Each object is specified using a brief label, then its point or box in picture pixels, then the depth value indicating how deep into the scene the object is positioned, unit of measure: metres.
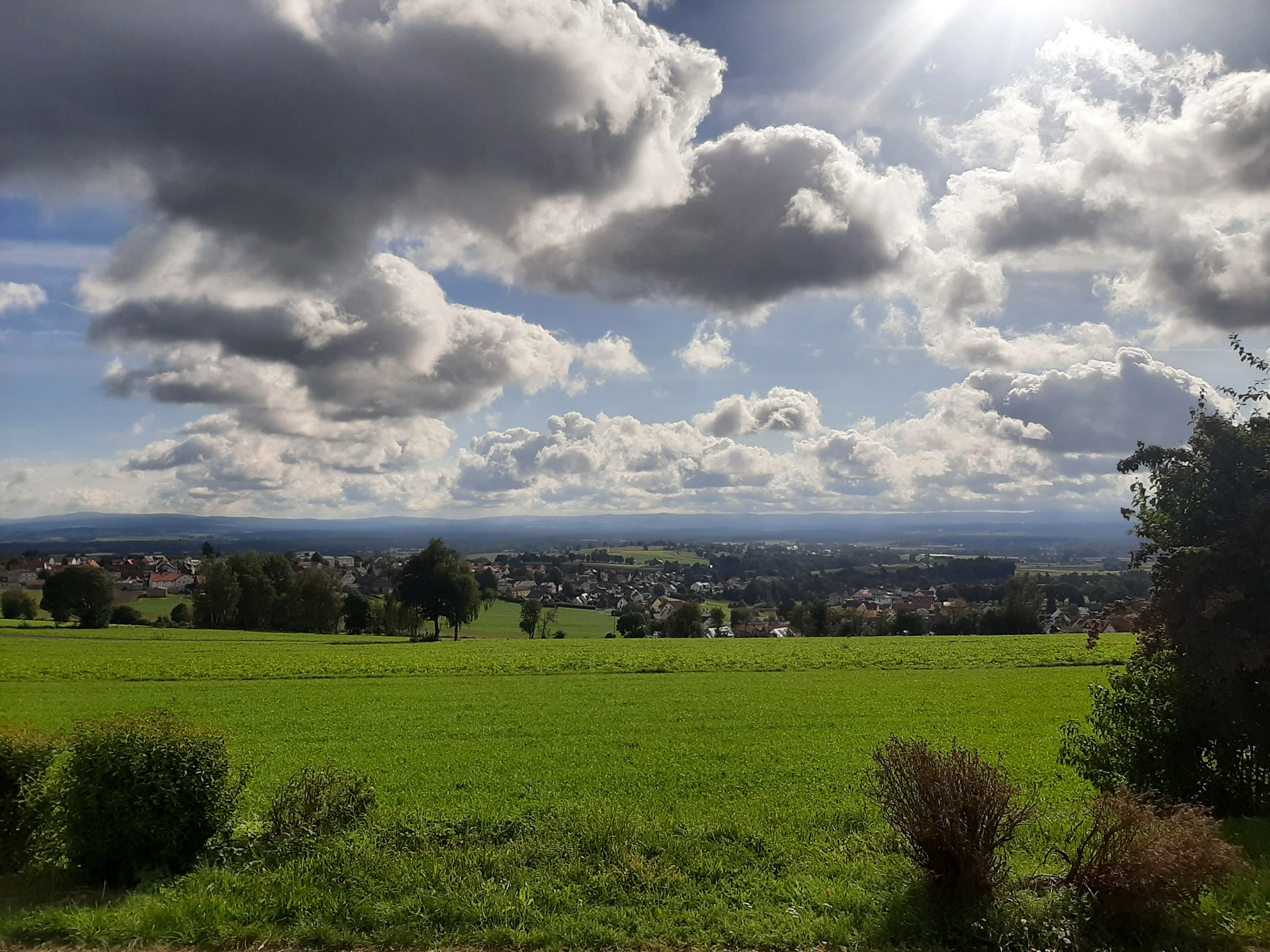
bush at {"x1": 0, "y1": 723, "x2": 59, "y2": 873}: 8.98
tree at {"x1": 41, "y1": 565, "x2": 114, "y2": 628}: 71.19
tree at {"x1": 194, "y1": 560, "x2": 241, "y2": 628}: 78.06
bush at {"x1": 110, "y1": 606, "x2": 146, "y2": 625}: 77.25
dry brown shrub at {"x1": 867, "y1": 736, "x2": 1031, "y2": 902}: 7.74
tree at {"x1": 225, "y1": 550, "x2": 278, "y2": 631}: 80.50
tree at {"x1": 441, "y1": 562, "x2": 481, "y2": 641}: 69.75
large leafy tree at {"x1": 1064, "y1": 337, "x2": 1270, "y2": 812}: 9.97
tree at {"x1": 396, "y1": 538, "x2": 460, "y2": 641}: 69.75
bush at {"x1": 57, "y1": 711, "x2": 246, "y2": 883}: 8.67
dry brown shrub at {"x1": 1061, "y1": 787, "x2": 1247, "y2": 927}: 7.06
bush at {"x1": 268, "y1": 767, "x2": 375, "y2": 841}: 9.87
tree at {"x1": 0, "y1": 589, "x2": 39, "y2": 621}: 78.19
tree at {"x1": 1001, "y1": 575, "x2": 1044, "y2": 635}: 76.61
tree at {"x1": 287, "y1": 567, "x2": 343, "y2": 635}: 80.38
